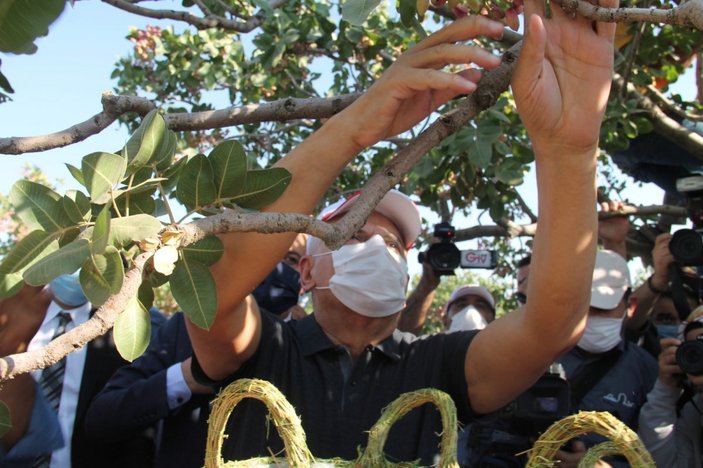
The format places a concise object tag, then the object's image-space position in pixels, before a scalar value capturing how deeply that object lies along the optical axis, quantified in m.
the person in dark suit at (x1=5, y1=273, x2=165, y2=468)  2.73
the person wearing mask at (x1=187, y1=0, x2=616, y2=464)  1.62
